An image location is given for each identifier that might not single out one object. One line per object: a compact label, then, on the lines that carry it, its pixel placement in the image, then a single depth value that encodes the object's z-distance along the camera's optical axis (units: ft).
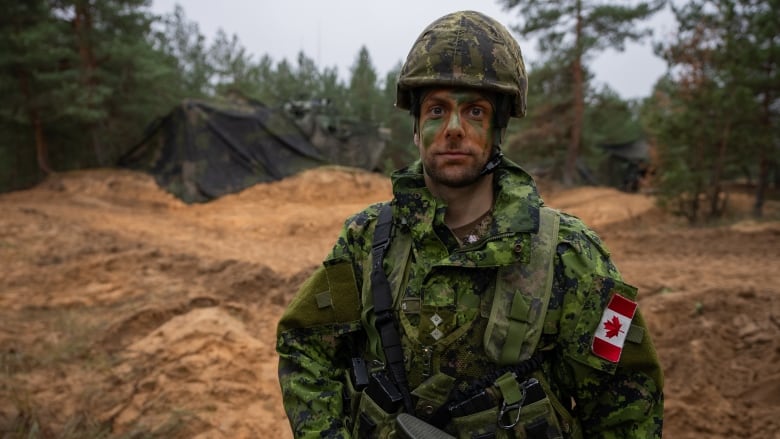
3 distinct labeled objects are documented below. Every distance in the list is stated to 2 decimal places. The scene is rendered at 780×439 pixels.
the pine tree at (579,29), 50.67
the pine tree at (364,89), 92.84
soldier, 4.74
